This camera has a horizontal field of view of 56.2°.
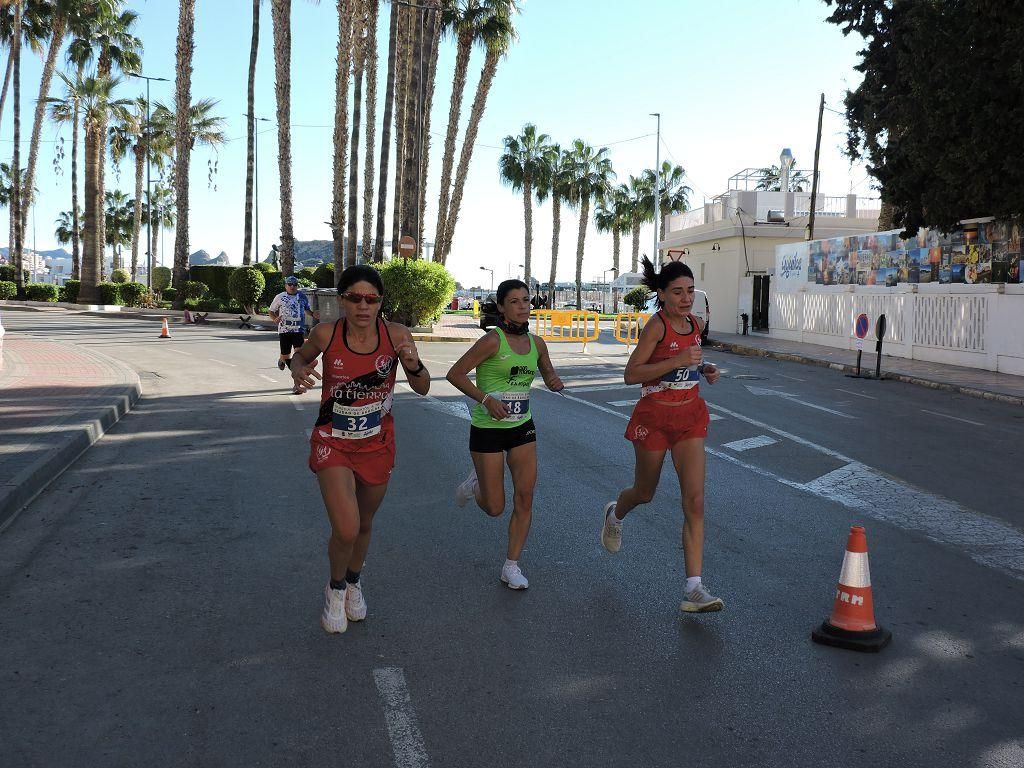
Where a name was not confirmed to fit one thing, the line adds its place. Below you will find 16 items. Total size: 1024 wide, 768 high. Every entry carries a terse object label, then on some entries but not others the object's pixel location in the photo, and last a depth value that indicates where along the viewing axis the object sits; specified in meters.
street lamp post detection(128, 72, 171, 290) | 47.66
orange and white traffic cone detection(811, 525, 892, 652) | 4.52
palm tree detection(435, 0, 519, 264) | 43.06
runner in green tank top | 5.26
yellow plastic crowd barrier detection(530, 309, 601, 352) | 32.55
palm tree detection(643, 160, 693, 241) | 75.50
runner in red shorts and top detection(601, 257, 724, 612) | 5.10
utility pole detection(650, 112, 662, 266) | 49.26
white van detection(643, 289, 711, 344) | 34.66
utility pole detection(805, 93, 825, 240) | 37.47
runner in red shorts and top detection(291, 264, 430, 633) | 4.52
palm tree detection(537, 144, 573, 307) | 71.19
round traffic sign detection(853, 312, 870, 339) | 19.43
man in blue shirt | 14.95
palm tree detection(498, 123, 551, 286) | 70.19
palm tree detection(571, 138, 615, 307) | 72.88
